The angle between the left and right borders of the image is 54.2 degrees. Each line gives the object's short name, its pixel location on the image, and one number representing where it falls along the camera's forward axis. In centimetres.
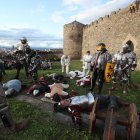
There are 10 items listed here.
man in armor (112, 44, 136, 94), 455
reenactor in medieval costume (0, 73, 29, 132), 244
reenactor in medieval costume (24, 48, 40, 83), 484
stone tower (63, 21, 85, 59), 1637
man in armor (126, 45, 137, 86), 454
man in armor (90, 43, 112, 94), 424
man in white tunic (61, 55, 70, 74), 725
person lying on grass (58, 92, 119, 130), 285
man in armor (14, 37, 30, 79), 507
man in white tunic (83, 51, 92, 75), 650
